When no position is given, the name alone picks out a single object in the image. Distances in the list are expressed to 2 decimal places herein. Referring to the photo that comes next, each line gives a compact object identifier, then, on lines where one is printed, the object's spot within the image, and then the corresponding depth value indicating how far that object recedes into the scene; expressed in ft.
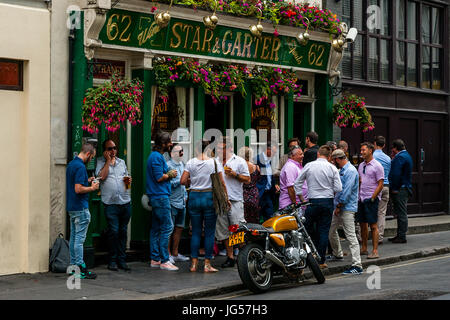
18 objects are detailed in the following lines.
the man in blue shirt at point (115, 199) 40.04
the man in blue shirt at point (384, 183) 52.01
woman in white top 40.83
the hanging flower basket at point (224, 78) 45.21
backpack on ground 39.34
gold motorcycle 35.63
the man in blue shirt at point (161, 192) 41.24
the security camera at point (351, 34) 54.65
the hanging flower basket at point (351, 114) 56.14
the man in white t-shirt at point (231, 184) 42.14
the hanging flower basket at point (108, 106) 40.55
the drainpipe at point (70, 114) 40.63
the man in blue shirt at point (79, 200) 37.24
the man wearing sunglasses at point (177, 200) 43.78
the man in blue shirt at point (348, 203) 41.57
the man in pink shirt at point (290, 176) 44.38
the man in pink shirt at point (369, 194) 46.37
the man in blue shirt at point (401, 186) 53.57
